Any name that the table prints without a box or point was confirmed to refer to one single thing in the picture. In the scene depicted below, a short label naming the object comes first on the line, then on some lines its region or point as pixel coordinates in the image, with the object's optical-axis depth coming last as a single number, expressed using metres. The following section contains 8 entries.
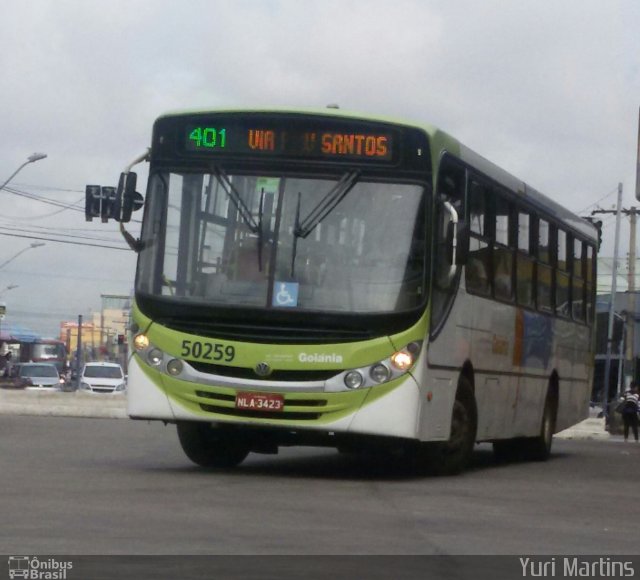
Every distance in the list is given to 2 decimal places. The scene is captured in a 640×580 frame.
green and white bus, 15.32
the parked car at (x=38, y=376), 72.06
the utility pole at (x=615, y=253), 68.31
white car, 56.56
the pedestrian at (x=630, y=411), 37.53
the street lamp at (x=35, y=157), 49.09
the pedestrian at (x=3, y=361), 56.96
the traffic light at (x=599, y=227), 26.15
